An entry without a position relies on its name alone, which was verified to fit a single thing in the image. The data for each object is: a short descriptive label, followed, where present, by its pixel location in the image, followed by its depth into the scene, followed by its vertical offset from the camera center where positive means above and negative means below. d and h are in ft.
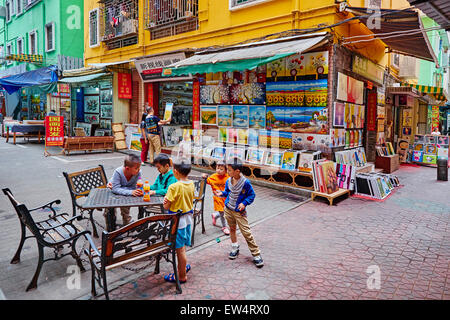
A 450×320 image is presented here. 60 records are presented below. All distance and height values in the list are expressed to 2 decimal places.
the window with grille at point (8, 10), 88.79 +33.12
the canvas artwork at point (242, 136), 32.83 -0.20
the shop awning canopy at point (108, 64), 45.79 +9.86
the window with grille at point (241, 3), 31.32 +12.76
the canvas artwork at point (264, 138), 31.12 -0.37
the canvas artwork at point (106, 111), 50.96 +3.55
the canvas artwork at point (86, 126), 55.83 +1.23
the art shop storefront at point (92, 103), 50.18 +5.22
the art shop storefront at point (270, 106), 27.12 +2.63
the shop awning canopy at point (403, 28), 24.58 +8.90
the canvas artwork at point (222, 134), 34.76 -0.07
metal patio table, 13.28 -2.85
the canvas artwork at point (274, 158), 28.85 -2.12
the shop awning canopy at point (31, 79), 52.65 +8.75
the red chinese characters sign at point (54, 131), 42.52 +0.29
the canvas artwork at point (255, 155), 30.09 -1.95
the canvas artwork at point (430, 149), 43.51 -1.87
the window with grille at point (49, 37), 68.13 +20.11
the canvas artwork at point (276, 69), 29.58 +5.95
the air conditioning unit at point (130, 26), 45.98 +15.07
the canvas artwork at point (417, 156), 44.42 -2.87
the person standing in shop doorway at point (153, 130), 36.24 +0.40
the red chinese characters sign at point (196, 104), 37.42 +3.33
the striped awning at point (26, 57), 64.34 +15.17
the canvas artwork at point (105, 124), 51.44 +1.49
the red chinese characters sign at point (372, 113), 37.68 +2.46
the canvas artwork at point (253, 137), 31.97 -0.29
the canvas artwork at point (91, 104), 55.91 +5.01
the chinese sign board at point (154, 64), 38.59 +8.69
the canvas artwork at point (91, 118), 55.62 +2.58
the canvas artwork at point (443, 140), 41.95 -0.66
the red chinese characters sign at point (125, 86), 47.47 +6.92
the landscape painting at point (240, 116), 32.89 +1.78
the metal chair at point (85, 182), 16.94 -2.63
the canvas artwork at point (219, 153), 32.60 -1.89
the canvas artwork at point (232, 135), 33.68 -0.11
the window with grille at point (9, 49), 89.98 +23.08
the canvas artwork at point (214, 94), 34.53 +4.28
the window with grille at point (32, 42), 74.71 +20.99
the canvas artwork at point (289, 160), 27.71 -2.22
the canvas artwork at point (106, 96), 50.97 +5.90
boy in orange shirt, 16.85 -2.57
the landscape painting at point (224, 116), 34.23 +1.90
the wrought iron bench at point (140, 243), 10.19 -3.70
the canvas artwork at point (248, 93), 31.48 +3.99
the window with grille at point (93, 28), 54.95 +17.63
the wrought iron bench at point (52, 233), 11.51 -3.93
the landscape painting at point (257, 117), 31.45 +1.67
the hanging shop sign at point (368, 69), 31.20 +6.82
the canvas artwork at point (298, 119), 27.71 +1.34
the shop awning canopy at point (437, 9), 13.51 +5.36
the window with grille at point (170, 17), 38.04 +14.31
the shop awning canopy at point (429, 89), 42.52 +5.87
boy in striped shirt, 13.91 -2.82
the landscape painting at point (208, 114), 35.85 +2.16
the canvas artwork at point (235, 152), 31.14 -1.73
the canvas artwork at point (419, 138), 44.55 -0.45
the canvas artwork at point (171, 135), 43.65 -0.18
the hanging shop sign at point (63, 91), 58.03 +7.49
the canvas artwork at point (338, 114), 27.78 +1.74
